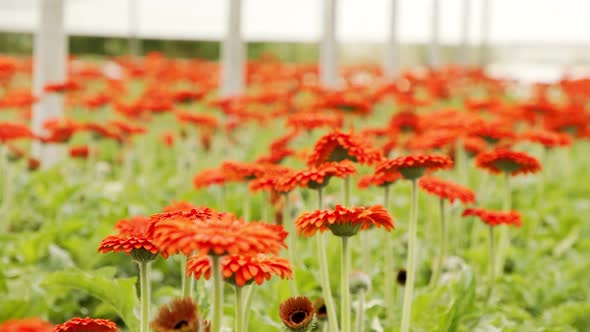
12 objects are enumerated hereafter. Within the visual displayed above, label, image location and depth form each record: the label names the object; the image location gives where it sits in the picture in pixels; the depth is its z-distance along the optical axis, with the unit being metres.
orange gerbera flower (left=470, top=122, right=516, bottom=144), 3.31
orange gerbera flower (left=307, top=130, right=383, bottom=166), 1.92
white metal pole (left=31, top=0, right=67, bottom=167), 5.02
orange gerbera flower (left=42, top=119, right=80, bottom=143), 3.75
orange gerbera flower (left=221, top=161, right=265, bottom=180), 2.30
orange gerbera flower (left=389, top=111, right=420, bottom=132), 3.92
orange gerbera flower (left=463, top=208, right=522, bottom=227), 2.39
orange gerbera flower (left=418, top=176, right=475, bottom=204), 2.19
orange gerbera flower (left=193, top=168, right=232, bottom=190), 2.76
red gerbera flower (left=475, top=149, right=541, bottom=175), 2.44
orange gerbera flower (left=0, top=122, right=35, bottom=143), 3.45
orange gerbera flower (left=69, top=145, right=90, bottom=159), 4.34
